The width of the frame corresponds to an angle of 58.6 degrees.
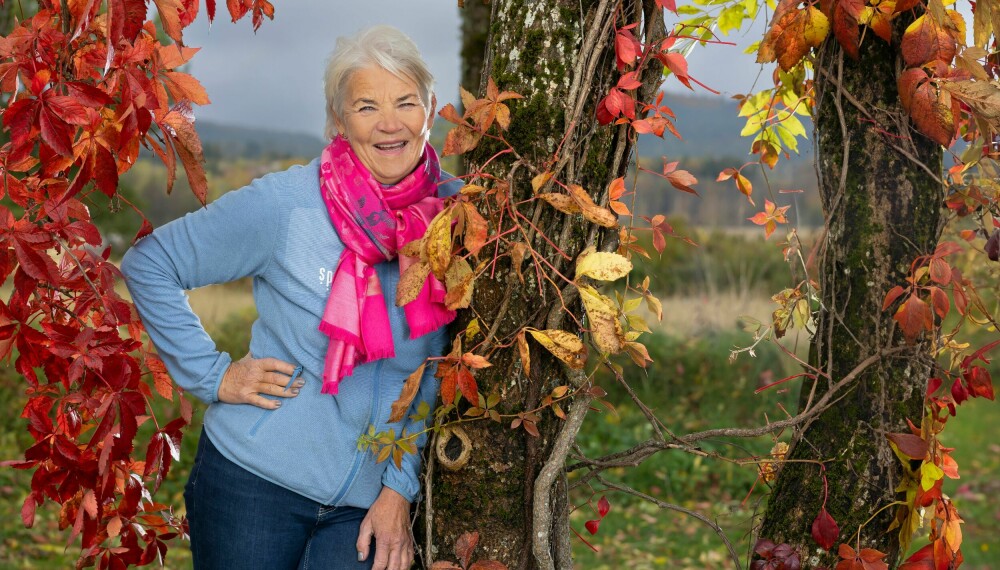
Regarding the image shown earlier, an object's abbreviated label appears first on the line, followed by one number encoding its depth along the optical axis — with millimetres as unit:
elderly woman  2096
